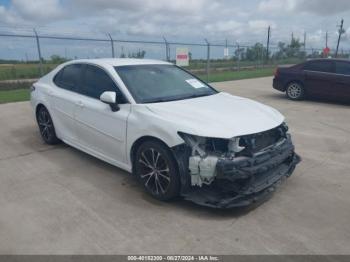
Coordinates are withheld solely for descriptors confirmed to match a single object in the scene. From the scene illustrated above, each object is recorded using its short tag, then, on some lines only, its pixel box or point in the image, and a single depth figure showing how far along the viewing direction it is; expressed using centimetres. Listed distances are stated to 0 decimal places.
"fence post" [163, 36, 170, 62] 1803
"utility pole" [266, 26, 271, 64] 3584
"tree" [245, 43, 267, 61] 3376
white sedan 340
